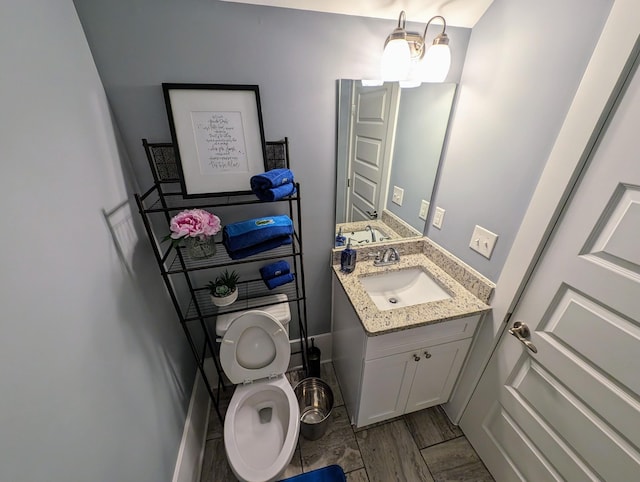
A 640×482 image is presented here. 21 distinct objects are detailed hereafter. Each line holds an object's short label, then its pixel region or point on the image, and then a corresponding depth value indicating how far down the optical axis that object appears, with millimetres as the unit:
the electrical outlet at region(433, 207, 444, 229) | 1390
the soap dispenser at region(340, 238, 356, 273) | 1384
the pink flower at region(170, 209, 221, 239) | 956
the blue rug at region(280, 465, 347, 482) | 1260
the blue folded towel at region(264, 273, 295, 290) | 1301
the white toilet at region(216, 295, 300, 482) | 1167
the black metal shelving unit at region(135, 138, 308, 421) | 1053
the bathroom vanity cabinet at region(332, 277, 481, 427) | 1144
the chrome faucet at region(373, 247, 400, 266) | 1472
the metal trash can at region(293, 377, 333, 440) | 1526
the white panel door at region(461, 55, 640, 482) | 690
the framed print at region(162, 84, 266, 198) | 977
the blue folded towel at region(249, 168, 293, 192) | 941
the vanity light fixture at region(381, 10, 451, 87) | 968
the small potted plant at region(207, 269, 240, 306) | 1223
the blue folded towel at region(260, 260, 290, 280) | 1302
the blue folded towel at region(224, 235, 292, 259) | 1055
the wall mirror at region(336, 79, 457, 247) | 1202
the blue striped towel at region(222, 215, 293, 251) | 1024
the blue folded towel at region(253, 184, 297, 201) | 947
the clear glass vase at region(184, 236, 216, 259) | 1026
